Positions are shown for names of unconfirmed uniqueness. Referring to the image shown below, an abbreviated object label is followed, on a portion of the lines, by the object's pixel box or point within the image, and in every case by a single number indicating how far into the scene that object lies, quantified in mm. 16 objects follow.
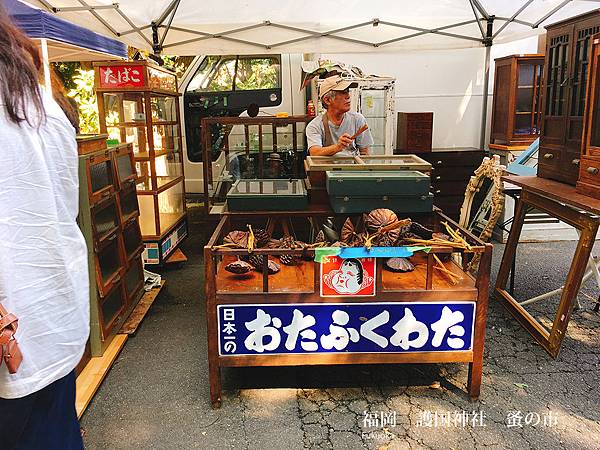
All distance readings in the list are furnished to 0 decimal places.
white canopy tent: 5113
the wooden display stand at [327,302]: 2578
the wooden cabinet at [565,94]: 3295
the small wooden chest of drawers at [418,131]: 6367
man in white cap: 4176
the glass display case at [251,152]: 5570
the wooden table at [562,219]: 3021
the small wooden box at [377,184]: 2801
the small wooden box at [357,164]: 3012
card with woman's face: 2557
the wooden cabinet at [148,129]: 4605
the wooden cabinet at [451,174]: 6250
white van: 7164
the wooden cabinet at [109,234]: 3094
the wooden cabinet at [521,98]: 5914
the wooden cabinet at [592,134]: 2941
